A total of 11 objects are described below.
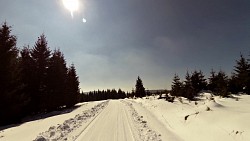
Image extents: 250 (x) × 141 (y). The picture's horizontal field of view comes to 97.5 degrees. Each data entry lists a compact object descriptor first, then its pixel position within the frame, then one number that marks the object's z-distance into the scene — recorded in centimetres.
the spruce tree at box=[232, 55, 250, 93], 2205
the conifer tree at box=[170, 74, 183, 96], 1989
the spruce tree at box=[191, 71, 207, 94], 3002
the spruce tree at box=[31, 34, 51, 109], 1487
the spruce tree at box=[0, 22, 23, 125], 1019
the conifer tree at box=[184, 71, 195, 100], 1674
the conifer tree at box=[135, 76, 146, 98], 4219
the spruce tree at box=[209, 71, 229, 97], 2745
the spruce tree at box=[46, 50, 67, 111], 1561
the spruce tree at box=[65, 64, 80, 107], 2020
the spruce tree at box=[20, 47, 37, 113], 1412
